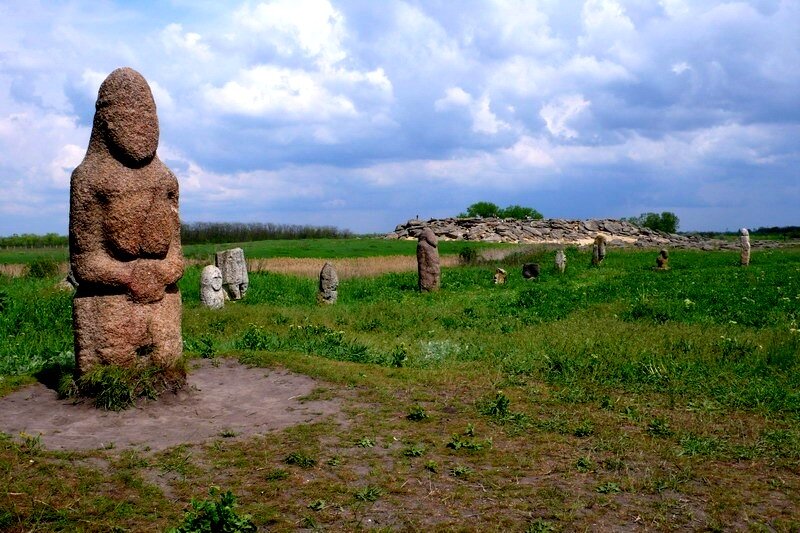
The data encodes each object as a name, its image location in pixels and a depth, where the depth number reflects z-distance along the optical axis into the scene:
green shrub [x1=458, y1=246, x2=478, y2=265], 37.53
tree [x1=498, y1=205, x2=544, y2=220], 84.12
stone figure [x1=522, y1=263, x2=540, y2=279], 29.00
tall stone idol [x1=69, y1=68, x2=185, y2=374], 8.85
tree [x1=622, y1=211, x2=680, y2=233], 75.62
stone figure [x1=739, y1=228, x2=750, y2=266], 31.61
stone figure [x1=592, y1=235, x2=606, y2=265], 33.91
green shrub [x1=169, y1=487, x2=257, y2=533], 5.36
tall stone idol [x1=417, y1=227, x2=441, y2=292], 24.18
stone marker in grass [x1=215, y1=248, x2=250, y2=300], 22.02
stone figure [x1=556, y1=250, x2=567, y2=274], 30.20
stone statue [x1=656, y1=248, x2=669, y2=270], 30.22
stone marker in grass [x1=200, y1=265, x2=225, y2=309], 19.77
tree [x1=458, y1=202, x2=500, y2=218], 82.55
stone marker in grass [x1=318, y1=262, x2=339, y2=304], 21.39
